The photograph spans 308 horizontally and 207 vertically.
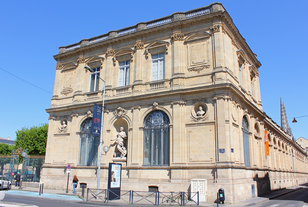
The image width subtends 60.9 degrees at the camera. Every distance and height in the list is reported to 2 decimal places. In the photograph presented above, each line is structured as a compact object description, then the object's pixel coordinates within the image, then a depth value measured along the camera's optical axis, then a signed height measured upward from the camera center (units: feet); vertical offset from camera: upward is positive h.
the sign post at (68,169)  76.35 -2.39
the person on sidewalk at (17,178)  88.25 -5.93
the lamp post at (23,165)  85.72 -1.98
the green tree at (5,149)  197.57 +7.99
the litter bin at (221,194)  54.24 -6.43
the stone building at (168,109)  64.28 +15.00
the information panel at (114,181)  57.57 -4.39
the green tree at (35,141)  149.59 +11.00
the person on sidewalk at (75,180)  76.65 -5.66
